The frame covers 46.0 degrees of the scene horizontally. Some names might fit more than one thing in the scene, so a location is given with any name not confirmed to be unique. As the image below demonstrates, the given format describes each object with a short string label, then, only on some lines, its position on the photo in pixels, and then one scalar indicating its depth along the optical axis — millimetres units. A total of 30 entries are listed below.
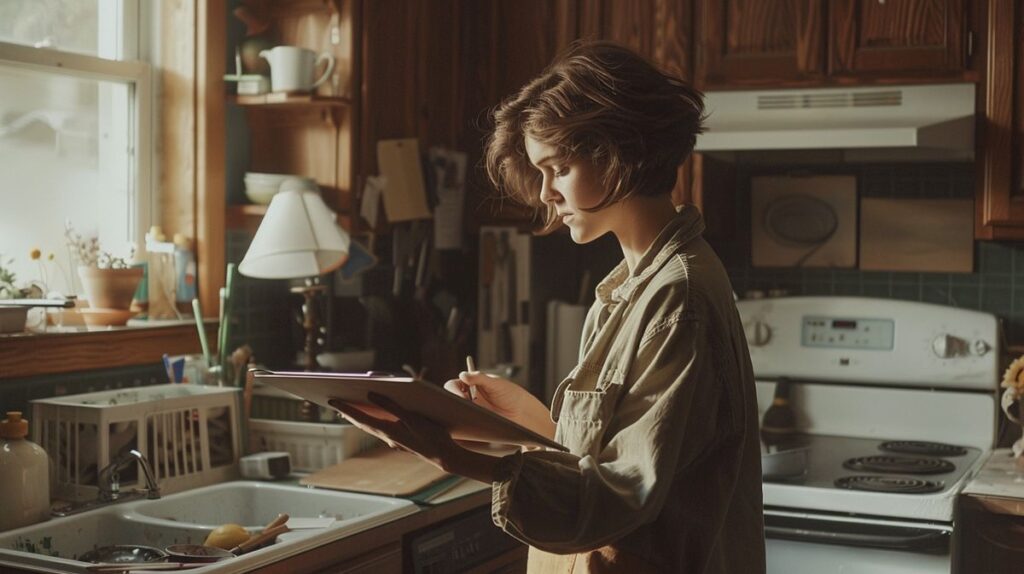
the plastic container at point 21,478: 1988
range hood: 2746
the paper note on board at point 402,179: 2996
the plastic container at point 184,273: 2680
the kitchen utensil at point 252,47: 2783
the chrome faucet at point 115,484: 2156
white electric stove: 2504
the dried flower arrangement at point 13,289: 2309
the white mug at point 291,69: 2703
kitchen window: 2457
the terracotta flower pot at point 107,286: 2471
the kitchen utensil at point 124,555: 1913
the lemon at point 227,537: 2002
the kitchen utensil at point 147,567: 1756
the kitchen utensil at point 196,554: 1844
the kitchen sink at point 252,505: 2258
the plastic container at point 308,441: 2547
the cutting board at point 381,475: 2322
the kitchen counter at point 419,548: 1915
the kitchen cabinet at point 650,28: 3062
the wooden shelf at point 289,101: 2705
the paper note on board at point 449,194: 3236
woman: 1312
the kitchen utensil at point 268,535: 1950
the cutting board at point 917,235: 3152
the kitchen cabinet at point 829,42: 2818
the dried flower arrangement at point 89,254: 2515
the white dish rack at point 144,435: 2209
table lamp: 2570
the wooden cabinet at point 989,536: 2445
